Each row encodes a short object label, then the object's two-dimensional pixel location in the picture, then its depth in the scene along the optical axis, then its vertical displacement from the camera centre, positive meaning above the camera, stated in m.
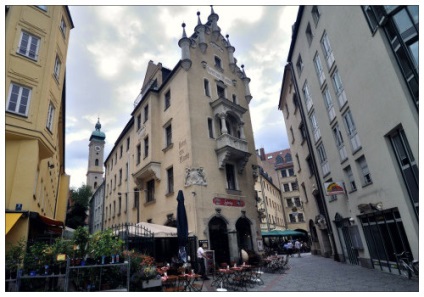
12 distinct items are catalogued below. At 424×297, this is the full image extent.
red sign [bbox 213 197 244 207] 17.88 +2.52
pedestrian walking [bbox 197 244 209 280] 13.17 -0.92
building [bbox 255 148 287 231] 47.22 +6.95
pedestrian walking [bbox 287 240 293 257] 29.56 -1.79
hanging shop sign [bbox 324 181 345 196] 15.74 +2.28
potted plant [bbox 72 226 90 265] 8.42 +0.35
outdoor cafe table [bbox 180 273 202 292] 8.94 -1.41
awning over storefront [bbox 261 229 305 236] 28.19 +0.04
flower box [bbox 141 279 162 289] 8.58 -1.18
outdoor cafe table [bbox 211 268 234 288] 10.03 -1.71
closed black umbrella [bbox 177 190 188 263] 11.92 +0.61
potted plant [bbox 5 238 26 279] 7.39 +0.06
